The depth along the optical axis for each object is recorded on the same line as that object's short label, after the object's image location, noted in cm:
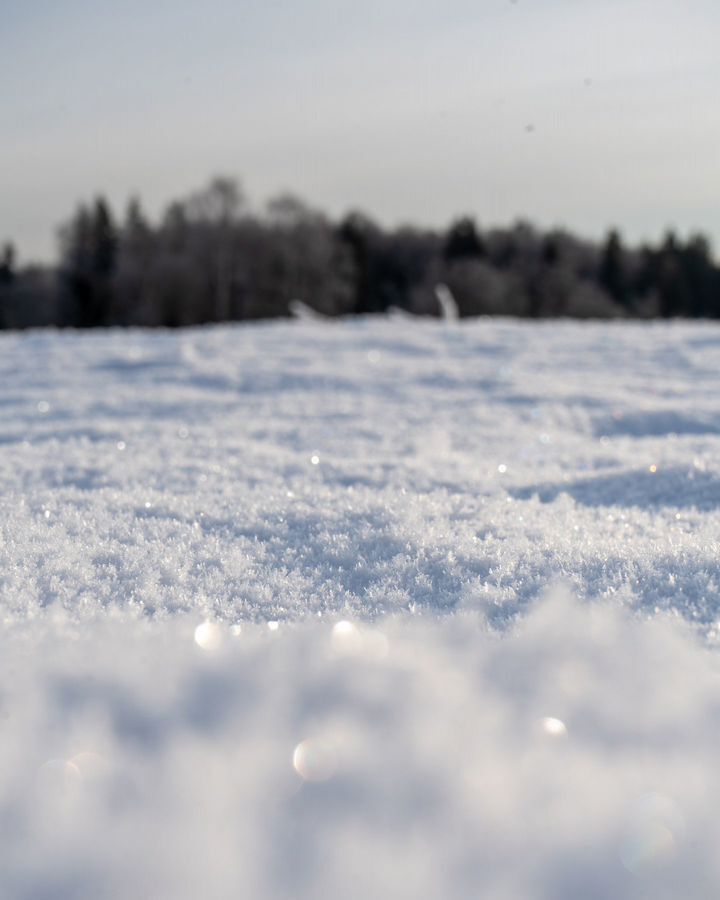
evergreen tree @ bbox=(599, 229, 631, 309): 4897
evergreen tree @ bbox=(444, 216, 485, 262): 4472
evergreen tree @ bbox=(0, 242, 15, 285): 4343
